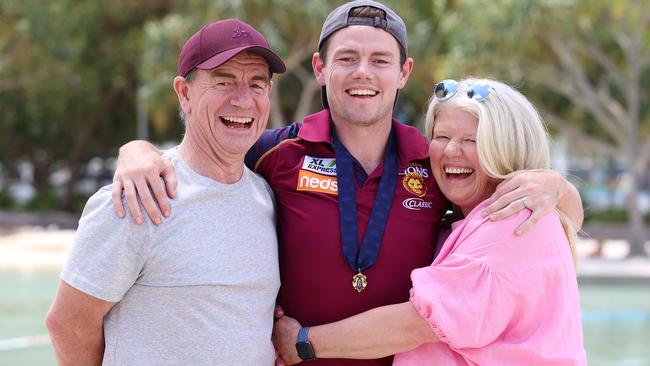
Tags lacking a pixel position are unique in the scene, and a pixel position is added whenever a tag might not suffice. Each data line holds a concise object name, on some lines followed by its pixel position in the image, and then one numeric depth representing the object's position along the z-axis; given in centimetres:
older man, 317
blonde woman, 314
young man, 366
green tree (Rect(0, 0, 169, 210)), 2972
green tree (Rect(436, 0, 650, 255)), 2025
